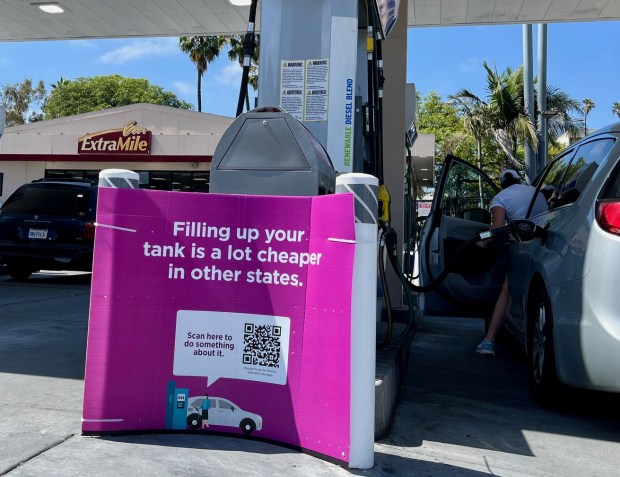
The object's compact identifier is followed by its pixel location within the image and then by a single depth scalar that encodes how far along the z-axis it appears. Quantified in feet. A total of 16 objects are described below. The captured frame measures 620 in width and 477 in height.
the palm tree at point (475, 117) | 84.60
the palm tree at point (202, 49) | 129.80
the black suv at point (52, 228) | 33.47
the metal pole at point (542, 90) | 49.88
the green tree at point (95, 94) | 179.83
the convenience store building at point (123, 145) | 81.35
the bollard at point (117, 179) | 10.66
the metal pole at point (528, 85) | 49.08
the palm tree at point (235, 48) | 122.62
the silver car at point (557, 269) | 11.60
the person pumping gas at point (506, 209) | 18.60
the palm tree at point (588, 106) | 263.90
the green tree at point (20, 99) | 188.24
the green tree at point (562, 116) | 97.35
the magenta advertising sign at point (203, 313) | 10.25
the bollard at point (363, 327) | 9.49
